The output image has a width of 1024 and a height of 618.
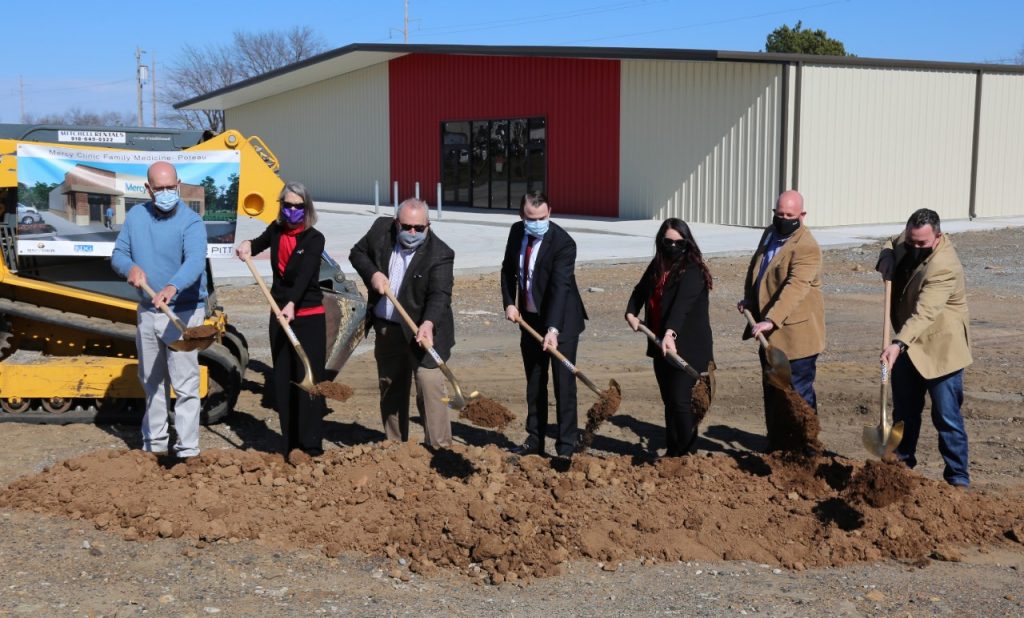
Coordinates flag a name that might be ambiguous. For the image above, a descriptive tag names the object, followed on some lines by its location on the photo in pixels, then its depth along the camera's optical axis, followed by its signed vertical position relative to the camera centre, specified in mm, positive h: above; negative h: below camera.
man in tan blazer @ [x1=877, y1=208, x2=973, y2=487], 6109 -764
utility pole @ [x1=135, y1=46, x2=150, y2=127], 64312 +5975
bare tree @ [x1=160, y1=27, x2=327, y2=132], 74000 +7526
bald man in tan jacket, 6574 -641
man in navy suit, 6809 -716
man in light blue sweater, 6465 -518
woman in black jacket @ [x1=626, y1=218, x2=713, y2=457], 6582 -771
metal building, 23078 +1273
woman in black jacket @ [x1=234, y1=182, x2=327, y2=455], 6598 -711
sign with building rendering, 7434 -71
